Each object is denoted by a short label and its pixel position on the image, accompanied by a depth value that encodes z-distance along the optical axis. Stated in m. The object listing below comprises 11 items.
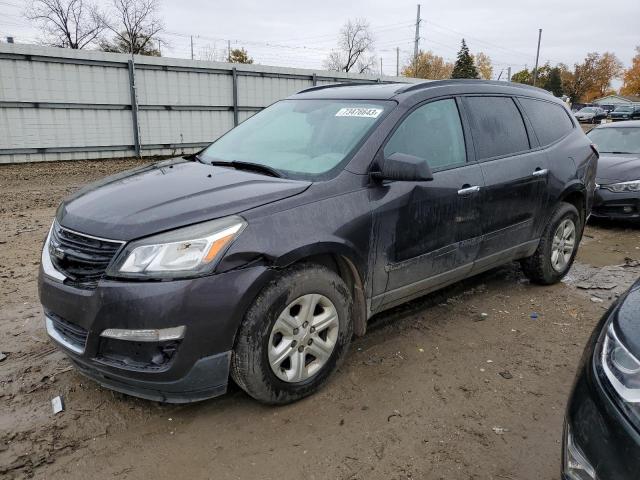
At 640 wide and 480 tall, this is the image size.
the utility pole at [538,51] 55.87
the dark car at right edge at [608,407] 1.56
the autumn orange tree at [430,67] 74.88
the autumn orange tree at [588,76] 87.56
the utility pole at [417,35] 48.50
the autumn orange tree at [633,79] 85.06
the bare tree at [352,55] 60.38
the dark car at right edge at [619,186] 7.24
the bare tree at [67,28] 41.94
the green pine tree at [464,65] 56.60
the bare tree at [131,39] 44.84
